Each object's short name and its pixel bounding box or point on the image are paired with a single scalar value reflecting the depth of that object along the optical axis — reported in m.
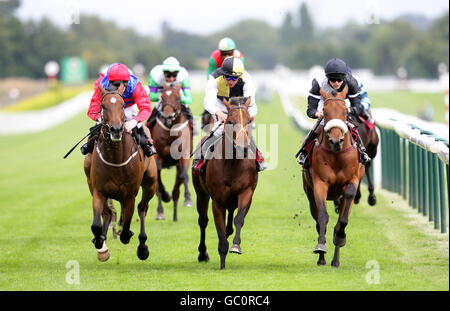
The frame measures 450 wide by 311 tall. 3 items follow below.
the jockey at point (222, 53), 27.30
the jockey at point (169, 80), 27.02
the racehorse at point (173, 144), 27.22
